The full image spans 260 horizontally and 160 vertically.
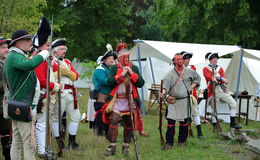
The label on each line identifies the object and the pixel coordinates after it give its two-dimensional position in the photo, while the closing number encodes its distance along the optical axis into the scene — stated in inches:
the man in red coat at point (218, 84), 333.7
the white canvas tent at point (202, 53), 365.7
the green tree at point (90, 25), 879.7
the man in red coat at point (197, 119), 307.6
